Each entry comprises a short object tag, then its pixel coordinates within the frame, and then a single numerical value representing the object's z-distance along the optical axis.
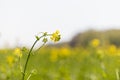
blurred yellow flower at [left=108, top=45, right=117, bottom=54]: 6.88
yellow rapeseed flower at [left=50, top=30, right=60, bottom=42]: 2.22
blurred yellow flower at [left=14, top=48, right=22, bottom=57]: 2.45
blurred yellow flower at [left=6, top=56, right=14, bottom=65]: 3.39
